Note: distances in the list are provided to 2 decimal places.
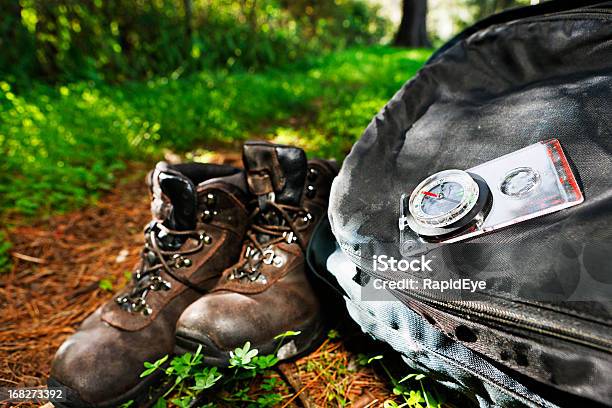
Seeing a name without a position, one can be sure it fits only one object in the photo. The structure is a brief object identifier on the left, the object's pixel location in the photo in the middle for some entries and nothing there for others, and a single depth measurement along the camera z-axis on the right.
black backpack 0.25
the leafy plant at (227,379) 0.36
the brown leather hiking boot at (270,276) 0.39
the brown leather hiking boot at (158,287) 0.38
